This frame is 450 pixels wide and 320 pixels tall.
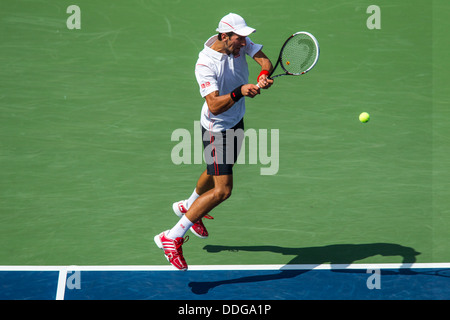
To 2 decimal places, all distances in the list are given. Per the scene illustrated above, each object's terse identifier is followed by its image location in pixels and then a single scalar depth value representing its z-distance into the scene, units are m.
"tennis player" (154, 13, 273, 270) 12.98
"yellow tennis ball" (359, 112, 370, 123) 17.37
